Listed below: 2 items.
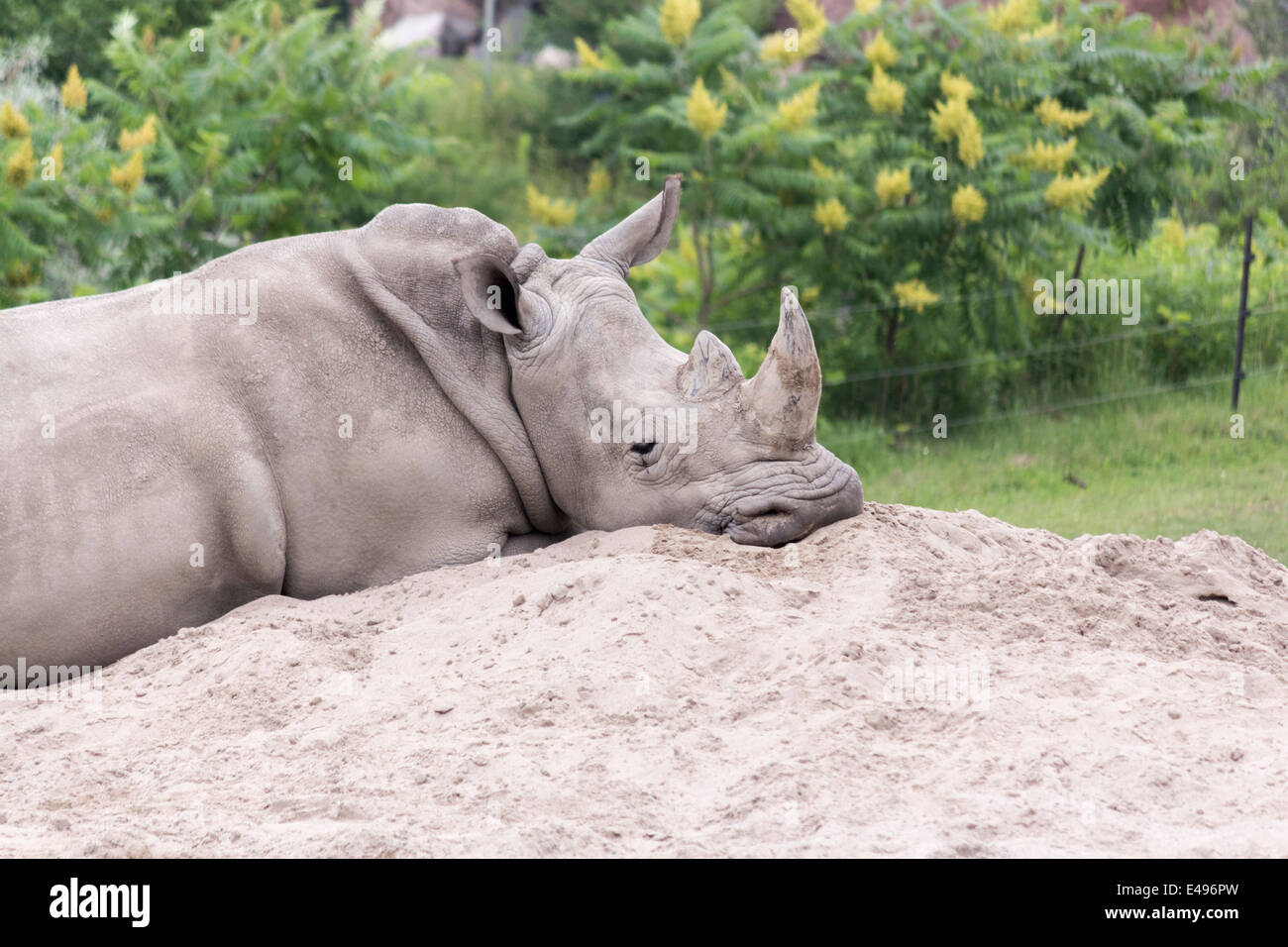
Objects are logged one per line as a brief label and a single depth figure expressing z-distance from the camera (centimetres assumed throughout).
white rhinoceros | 516
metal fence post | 1019
